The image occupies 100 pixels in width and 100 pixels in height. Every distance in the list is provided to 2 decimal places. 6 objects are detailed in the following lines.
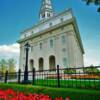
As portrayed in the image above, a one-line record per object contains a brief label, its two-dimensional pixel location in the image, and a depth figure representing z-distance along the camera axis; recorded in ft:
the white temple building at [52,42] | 106.32
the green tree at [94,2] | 17.79
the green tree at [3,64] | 185.14
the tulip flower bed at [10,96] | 14.25
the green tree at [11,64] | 187.37
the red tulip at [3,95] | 15.87
